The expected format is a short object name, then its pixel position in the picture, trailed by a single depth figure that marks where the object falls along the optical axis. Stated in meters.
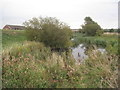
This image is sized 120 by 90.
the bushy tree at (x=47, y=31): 7.57
